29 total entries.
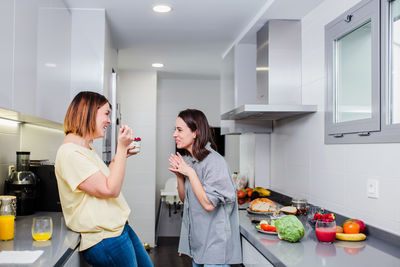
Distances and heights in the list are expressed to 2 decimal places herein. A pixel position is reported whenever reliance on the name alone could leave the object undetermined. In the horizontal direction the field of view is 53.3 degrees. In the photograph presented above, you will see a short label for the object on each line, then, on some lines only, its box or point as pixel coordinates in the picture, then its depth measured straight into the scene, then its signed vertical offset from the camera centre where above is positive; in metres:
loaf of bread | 2.76 -0.45
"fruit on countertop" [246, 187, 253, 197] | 3.59 -0.45
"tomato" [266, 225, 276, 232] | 2.12 -0.46
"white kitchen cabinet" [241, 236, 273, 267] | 1.92 -0.59
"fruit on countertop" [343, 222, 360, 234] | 2.04 -0.44
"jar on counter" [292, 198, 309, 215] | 2.72 -0.44
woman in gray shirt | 1.97 -0.29
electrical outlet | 2.04 -0.24
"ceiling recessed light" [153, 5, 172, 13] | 3.00 +1.01
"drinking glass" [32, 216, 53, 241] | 1.72 -0.38
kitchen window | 1.97 +0.38
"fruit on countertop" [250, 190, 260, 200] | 3.48 -0.47
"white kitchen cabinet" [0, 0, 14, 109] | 1.68 +0.38
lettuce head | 1.91 -0.42
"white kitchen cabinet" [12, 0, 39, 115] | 1.85 +0.41
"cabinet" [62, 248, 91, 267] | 1.61 -0.52
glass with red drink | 1.93 -0.43
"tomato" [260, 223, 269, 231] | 2.14 -0.46
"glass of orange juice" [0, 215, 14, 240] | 1.76 -0.39
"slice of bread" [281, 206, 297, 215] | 2.64 -0.46
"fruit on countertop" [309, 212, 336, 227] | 2.04 -0.41
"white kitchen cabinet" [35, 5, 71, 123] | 2.22 +0.48
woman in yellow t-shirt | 1.69 -0.21
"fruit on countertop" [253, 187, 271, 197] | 3.53 -0.45
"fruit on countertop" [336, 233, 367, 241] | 1.98 -0.47
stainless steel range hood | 3.06 +0.60
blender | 2.32 -0.27
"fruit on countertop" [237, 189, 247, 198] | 3.61 -0.48
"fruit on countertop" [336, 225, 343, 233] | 2.09 -0.46
